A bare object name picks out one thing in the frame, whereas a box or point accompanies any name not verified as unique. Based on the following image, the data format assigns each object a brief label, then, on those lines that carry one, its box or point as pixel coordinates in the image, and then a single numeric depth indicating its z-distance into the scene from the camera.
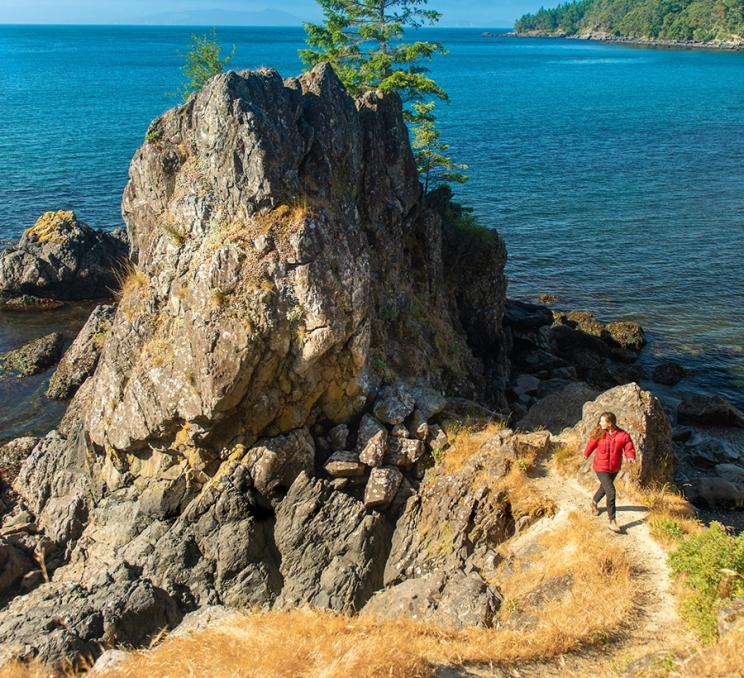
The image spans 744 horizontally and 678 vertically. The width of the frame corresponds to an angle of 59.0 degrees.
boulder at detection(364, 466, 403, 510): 21.95
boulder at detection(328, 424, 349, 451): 22.91
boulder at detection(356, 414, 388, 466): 22.39
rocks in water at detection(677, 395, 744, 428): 35.97
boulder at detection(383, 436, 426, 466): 22.69
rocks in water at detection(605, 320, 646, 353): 44.91
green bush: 13.22
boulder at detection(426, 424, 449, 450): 22.80
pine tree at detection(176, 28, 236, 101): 31.55
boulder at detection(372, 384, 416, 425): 23.14
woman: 17.19
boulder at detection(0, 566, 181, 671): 18.39
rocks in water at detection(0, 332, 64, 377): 39.88
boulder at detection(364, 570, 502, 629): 16.36
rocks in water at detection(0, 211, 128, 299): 49.69
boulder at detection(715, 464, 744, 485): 29.73
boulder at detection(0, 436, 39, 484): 29.25
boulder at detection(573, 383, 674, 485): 19.69
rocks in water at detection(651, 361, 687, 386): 41.22
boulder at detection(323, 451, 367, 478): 22.14
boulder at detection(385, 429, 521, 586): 19.97
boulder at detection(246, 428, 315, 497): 22.00
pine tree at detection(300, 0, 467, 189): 37.03
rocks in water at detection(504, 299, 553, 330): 45.47
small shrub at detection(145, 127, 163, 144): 24.78
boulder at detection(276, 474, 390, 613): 20.98
